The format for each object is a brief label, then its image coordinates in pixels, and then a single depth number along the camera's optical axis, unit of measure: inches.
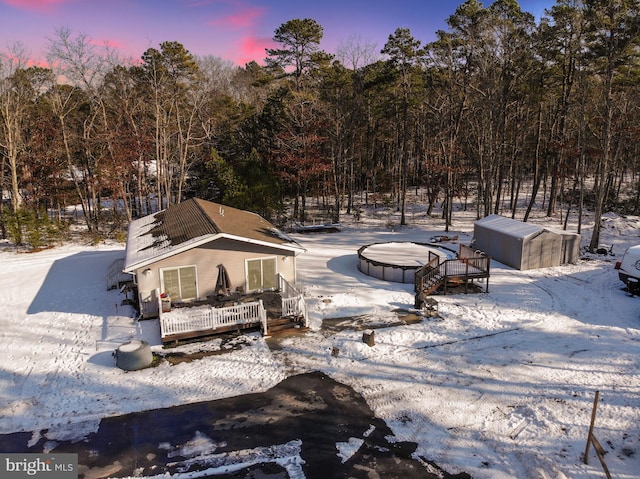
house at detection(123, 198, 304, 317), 616.7
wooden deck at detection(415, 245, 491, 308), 738.8
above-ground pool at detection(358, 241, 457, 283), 797.2
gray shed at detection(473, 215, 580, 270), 874.8
